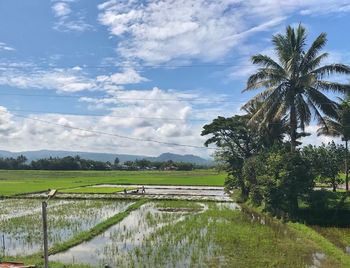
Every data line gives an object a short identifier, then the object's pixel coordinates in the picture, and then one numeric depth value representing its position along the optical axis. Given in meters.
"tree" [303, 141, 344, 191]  22.95
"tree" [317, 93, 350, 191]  21.53
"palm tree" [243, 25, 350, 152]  18.56
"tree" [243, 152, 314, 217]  18.77
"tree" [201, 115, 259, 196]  28.40
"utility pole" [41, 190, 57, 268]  7.70
